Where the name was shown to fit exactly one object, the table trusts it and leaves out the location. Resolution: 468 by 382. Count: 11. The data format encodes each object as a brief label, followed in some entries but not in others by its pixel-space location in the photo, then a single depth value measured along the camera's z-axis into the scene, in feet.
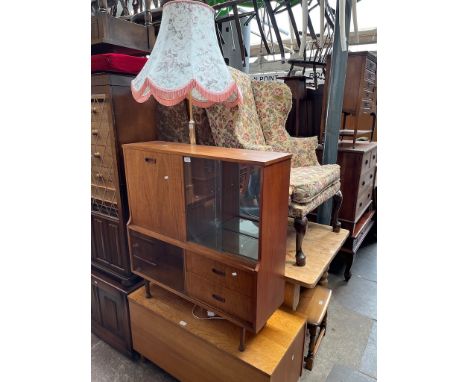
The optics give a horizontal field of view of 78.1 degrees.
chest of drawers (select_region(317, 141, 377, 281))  6.96
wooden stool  4.83
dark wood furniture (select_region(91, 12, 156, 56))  4.19
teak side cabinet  3.40
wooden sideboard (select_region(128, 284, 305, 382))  3.64
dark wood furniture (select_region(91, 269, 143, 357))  4.99
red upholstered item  4.09
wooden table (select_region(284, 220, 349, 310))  4.32
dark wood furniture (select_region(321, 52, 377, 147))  6.55
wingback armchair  4.60
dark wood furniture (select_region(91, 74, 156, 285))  4.21
